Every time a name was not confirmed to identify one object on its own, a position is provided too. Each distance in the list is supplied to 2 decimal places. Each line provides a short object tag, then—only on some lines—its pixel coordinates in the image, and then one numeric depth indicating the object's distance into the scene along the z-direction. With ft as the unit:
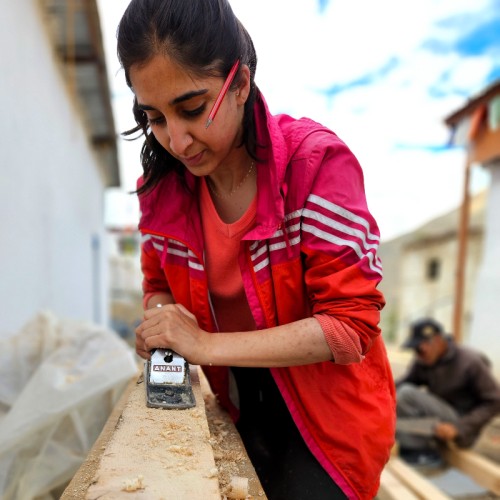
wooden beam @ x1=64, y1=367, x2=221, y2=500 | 2.88
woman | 3.94
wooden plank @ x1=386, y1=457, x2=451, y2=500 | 10.27
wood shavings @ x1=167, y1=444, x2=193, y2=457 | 3.36
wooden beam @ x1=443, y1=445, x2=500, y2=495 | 12.05
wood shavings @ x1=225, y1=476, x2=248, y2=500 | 3.46
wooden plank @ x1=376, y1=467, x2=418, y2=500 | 9.55
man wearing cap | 14.94
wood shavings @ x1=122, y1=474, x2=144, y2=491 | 2.84
